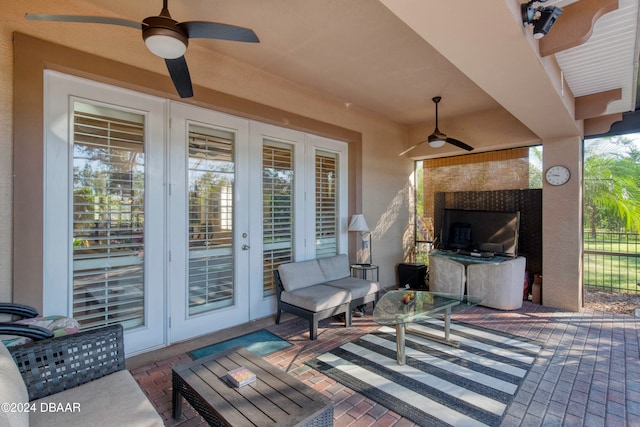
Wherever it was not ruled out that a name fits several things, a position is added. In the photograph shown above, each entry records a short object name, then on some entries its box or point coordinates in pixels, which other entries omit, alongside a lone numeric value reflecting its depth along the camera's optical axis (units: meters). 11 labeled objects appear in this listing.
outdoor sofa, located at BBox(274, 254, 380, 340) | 3.37
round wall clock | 4.24
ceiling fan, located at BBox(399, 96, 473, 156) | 4.41
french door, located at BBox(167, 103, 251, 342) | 3.18
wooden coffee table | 1.47
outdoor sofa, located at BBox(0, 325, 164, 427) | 1.33
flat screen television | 4.64
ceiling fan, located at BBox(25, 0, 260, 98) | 1.72
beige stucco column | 4.17
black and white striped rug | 2.14
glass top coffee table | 2.74
